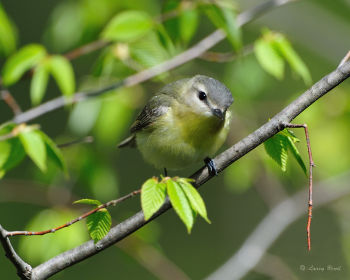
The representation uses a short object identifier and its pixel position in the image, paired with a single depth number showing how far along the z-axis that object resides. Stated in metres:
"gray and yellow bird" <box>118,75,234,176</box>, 6.13
